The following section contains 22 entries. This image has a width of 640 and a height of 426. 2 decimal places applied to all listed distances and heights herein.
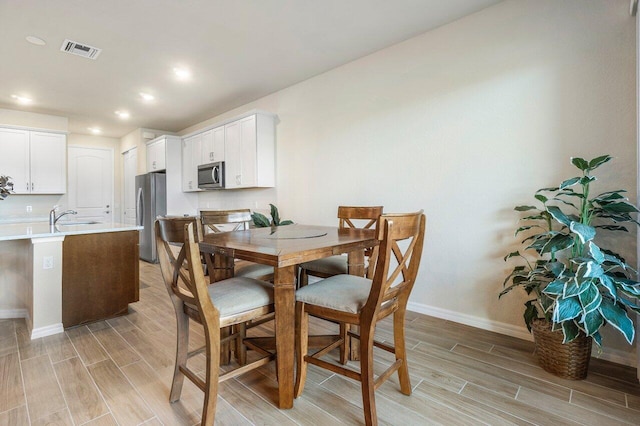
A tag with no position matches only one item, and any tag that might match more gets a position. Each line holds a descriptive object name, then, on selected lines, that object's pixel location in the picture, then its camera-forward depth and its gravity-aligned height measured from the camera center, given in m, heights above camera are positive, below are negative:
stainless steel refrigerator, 5.37 +0.07
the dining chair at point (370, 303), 1.31 -0.45
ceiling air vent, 2.84 +1.55
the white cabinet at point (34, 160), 4.72 +0.80
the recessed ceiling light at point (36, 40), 2.73 +1.55
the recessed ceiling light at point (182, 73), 3.42 +1.58
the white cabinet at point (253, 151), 4.05 +0.80
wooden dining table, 1.36 -0.22
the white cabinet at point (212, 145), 4.66 +1.01
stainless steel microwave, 4.65 +0.53
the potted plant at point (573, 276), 1.52 -0.39
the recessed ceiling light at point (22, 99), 4.22 +1.57
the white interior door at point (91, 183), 6.25 +0.56
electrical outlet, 2.48 -0.43
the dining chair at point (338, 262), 2.19 -0.39
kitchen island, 2.46 -0.58
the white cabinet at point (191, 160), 5.18 +0.86
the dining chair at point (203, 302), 1.28 -0.44
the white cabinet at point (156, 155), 5.46 +1.01
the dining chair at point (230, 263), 1.98 -0.36
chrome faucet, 2.83 -0.08
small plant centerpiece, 3.51 -0.13
